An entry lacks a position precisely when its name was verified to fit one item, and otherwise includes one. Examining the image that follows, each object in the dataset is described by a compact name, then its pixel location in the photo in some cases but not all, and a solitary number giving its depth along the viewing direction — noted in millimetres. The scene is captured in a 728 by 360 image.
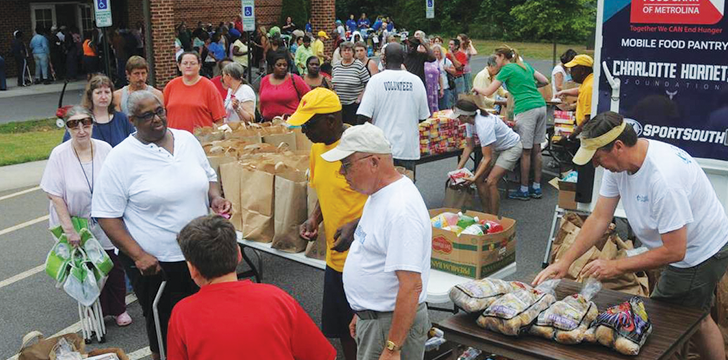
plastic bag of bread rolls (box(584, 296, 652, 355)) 3629
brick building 26062
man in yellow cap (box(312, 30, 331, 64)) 22375
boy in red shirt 3025
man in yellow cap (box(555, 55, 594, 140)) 9109
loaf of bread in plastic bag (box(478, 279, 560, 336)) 3820
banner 5797
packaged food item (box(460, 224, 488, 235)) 5203
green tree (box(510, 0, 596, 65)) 23697
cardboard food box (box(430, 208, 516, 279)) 5020
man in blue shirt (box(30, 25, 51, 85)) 24031
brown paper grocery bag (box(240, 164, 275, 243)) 5766
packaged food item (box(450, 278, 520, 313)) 4016
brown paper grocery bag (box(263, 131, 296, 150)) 7980
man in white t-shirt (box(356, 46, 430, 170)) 8234
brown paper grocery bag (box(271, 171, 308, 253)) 5582
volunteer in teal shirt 9875
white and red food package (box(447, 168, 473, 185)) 8305
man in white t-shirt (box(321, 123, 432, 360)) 3553
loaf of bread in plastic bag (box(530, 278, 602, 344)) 3756
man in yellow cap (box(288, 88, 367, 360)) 4605
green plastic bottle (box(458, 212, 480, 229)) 5482
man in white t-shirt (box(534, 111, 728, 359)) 4113
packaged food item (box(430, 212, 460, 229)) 5512
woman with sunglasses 5938
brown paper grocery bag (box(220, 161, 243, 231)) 6062
